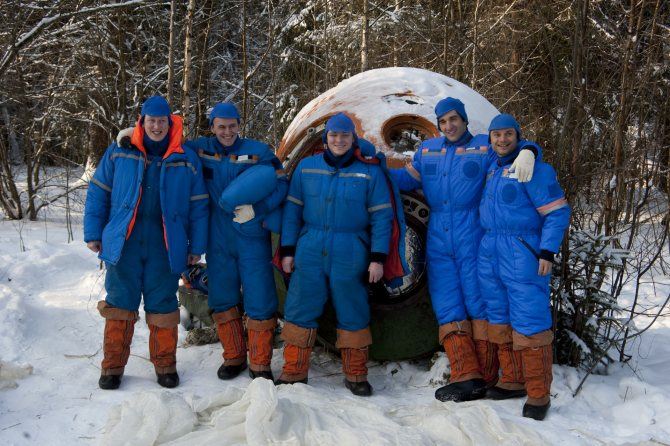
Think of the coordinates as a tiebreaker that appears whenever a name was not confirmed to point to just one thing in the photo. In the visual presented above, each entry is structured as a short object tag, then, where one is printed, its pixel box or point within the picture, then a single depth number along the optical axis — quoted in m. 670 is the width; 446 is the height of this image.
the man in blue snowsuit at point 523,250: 3.25
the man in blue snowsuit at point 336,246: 3.52
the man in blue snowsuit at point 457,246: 3.57
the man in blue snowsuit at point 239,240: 3.74
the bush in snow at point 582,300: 3.87
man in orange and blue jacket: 3.48
